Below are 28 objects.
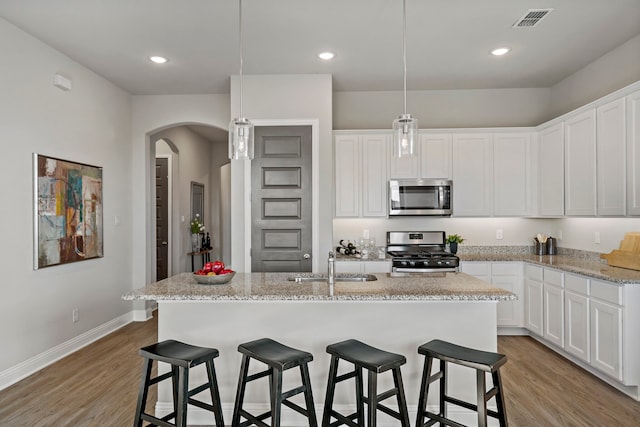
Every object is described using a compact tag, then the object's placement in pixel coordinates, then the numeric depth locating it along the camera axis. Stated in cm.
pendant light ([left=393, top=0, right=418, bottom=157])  249
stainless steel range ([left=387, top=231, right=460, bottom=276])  438
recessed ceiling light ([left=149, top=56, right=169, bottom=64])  397
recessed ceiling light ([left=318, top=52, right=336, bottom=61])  389
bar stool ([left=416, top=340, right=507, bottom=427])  201
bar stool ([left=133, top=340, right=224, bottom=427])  207
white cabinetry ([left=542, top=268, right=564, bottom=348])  372
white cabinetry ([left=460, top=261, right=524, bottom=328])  443
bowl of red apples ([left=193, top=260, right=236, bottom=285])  261
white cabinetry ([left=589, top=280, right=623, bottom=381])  297
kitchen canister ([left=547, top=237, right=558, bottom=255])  471
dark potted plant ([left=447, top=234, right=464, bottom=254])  473
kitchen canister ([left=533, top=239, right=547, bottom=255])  473
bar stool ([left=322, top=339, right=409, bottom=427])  202
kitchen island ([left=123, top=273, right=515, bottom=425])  255
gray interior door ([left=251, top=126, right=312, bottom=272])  446
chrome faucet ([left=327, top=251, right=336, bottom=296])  263
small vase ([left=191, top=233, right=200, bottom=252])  729
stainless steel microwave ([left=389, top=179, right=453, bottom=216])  470
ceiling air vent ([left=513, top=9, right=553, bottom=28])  310
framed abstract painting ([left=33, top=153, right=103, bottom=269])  357
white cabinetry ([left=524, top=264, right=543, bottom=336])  411
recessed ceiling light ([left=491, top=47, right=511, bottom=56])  383
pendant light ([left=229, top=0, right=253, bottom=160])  257
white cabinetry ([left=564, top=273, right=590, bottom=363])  335
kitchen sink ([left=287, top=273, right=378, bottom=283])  293
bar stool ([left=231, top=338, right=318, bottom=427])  206
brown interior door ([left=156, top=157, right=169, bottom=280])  654
